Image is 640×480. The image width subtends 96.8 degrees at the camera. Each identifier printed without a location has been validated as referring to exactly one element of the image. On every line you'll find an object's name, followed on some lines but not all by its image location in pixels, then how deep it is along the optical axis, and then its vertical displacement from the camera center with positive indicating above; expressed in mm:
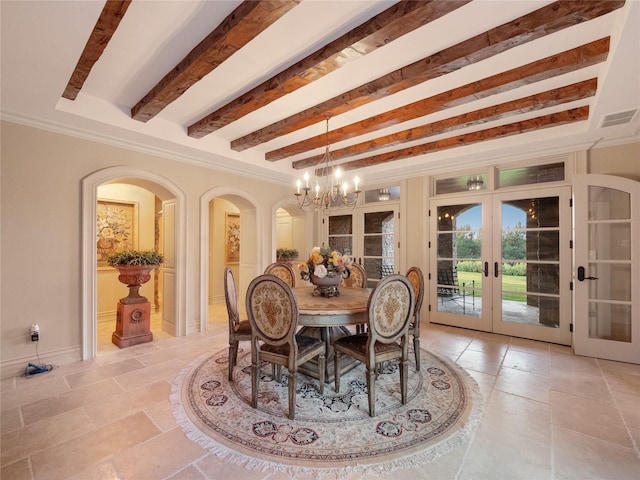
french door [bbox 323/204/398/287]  5180 +99
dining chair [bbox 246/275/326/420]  2066 -660
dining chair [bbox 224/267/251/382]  2613 -803
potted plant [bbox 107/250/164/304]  3568 -299
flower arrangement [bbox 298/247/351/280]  2695 -202
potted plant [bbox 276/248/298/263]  5793 -246
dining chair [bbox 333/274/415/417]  2119 -699
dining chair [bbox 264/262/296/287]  3619 -371
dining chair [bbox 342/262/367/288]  3766 -474
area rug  1698 -1288
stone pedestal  3547 -1046
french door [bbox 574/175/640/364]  3176 -274
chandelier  2904 +704
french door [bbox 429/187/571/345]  3666 -305
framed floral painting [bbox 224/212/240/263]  6211 +129
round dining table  2293 -595
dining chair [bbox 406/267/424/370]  2911 -691
